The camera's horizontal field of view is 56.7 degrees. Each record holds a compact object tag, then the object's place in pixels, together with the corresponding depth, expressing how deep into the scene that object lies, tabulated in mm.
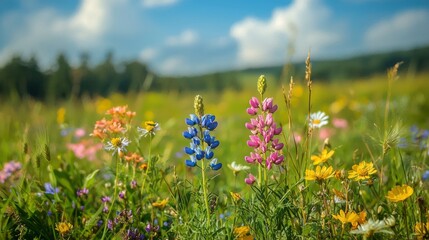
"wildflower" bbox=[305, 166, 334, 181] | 1279
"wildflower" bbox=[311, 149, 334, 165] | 1384
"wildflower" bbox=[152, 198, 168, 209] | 1514
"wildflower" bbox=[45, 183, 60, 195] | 1826
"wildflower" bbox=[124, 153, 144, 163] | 1585
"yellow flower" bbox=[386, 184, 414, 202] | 1262
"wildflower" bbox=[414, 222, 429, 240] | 1216
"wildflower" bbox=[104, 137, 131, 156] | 1467
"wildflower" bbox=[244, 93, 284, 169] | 1341
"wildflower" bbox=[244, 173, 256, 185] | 1375
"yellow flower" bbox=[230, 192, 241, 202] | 1371
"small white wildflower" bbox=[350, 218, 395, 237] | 1140
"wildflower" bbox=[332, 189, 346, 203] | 1403
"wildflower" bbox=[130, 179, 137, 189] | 1647
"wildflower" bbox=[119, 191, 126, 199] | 1606
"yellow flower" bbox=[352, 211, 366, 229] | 1269
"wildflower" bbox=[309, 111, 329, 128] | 1991
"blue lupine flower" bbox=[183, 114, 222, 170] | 1297
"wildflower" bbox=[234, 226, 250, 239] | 1275
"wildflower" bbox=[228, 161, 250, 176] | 1580
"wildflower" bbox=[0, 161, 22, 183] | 2211
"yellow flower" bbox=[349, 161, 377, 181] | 1347
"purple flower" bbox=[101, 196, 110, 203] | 1677
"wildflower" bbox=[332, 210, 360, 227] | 1228
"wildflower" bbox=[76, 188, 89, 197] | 1819
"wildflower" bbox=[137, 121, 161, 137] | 1390
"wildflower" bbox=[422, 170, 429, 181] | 1897
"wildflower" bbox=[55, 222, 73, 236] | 1421
